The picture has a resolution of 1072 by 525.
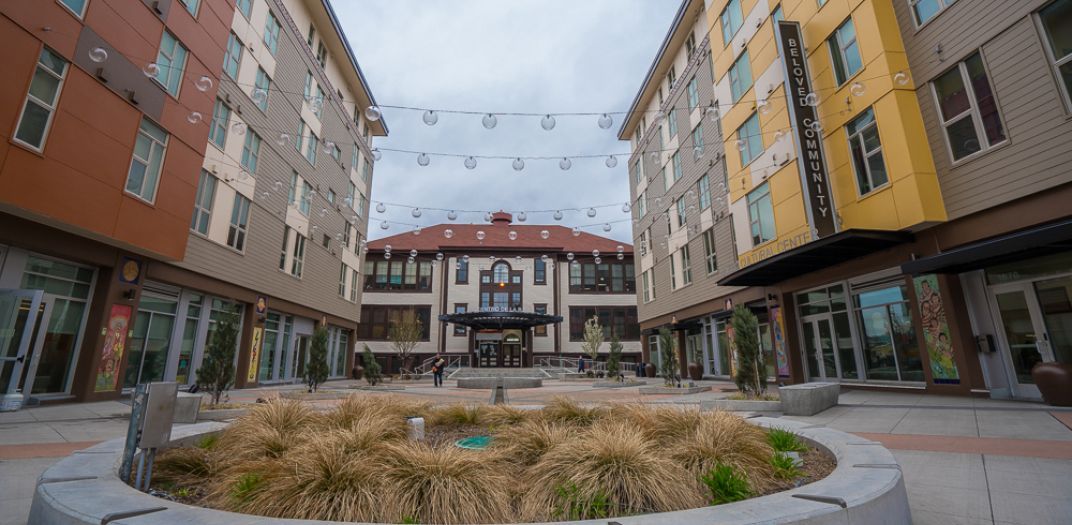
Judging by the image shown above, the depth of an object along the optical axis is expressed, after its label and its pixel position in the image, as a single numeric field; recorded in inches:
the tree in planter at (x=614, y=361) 935.7
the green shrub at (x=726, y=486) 138.3
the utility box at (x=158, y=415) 153.3
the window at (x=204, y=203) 629.2
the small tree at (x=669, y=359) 666.2
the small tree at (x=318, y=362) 634.8
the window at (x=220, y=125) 659.4
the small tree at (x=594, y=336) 1218.6
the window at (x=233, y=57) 689.6
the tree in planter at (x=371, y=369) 844.6
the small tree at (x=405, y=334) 1255.4
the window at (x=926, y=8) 452.0
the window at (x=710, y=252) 892.6
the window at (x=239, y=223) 711.7
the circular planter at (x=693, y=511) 103.4
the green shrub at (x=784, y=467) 166.2
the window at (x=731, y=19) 778.8
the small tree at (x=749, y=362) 439.8
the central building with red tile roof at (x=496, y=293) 1681.8
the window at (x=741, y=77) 741.9
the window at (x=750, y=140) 712.4
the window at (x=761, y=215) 681.0
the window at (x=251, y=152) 746.8
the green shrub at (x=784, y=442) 200.2
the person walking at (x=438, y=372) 925.7
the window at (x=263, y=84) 771.4
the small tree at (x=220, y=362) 425.7
